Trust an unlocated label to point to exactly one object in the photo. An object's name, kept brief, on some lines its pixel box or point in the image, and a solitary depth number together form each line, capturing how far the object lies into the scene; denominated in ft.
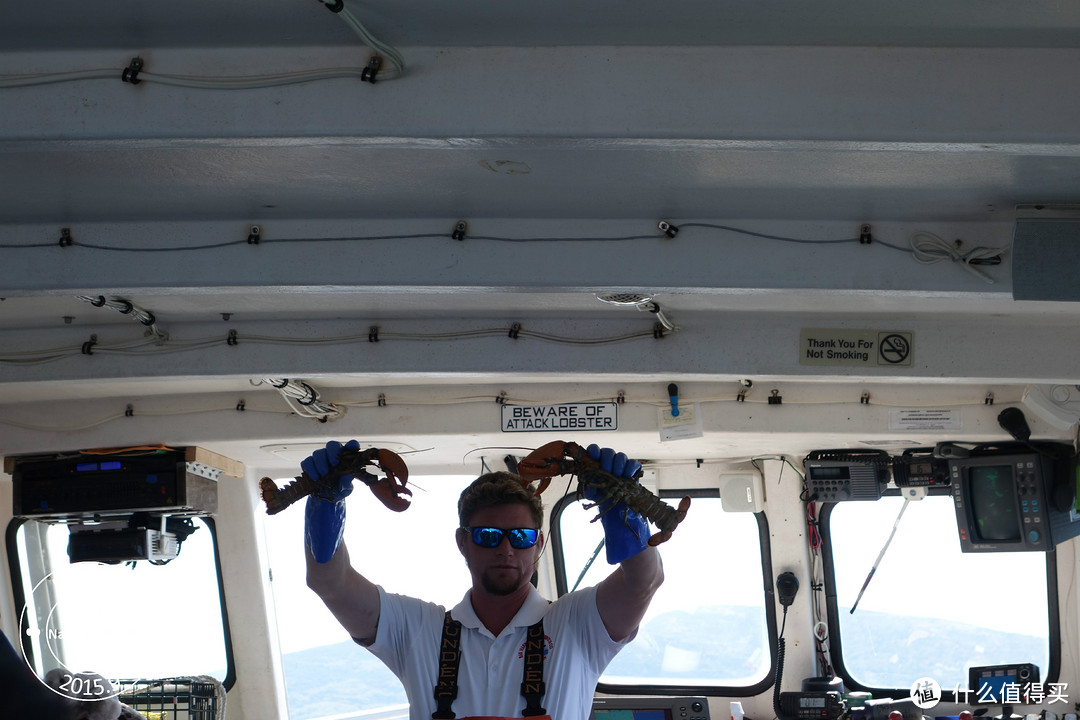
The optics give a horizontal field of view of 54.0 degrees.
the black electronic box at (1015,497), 17.04
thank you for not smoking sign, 13.14
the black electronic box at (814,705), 19.66
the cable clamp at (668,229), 9.82
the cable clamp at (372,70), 7.06
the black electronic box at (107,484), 17.66
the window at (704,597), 22.06
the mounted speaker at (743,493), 20.67
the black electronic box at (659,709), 19.43
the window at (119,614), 22.57
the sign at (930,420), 16.47
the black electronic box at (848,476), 18.71
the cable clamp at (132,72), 7.07
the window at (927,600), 20.70
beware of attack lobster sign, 16.67
